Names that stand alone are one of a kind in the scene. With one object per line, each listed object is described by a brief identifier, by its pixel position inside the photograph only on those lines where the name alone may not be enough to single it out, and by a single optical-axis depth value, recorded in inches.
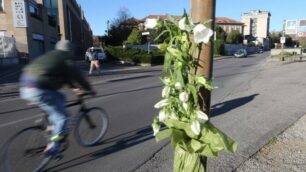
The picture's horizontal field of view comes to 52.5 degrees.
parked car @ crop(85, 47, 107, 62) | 1325.3
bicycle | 159.8
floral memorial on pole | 73.0
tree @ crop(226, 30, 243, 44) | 3713.1
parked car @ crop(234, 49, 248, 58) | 1824.6
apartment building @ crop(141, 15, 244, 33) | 5189.0
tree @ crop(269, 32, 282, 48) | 5029.5
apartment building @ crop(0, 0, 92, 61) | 1123.9
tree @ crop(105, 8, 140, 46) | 2289.6
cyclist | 159.8
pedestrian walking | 722.2
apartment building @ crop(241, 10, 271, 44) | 5719.5
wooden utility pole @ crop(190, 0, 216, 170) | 75.5
